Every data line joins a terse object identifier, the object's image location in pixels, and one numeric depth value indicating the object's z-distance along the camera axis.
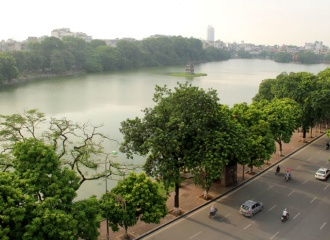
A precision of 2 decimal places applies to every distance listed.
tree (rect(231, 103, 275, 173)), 24.93
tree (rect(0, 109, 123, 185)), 19.20
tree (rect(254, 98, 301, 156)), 29.38
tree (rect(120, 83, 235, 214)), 20.55
